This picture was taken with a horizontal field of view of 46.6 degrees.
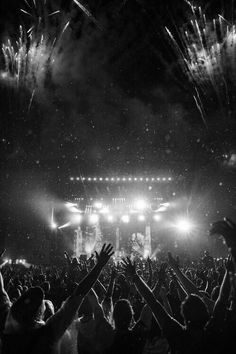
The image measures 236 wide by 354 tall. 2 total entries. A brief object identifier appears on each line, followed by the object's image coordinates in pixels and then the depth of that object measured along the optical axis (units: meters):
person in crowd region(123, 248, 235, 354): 2.14
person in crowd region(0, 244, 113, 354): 2.18
